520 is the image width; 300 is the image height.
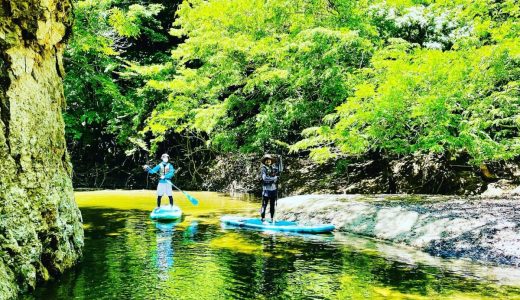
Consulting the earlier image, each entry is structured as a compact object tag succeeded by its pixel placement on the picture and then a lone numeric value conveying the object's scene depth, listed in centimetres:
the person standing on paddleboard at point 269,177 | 1052
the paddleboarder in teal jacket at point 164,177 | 1265
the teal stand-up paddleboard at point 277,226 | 978
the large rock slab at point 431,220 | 774
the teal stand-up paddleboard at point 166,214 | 1134
